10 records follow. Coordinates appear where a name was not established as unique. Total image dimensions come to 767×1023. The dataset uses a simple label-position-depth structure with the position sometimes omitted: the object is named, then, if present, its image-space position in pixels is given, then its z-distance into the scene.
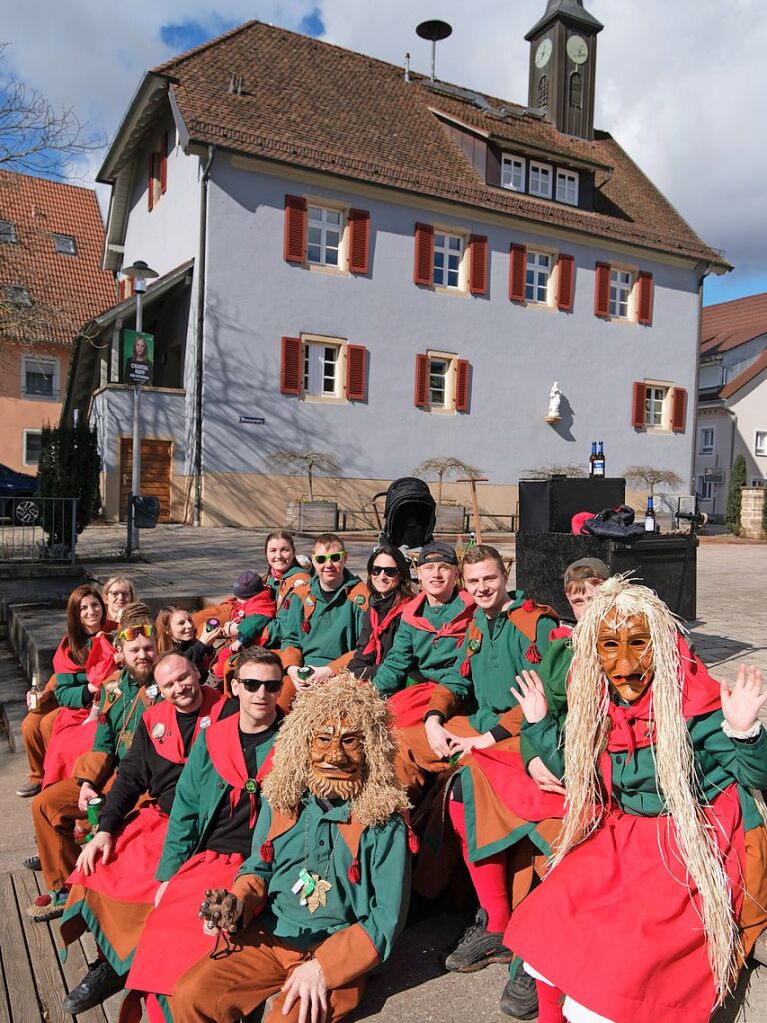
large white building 19.28
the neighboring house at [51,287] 28.44
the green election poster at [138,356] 13.99
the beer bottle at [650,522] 6.07
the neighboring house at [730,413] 35.25
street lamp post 14.45
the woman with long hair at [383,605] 4.79
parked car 11.95
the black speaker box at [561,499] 6.76
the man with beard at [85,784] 3.91
